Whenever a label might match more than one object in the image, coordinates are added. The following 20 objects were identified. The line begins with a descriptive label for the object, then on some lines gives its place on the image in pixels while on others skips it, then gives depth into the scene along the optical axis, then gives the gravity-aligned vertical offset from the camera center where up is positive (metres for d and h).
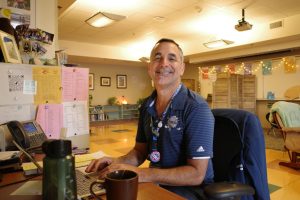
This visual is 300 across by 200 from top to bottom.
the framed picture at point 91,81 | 9.12 +0.67
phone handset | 1.38 -0.21
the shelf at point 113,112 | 8.96 -0.56
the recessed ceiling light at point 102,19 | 4.23 +1.50
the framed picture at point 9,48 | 1.53 +0.34
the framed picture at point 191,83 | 9.46 +0.62
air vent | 5.48 +1.75
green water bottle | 0.62 -0.19
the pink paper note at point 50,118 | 1.71 -0.15
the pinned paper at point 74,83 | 1.86 +0.13
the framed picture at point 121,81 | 10.03 +0.75
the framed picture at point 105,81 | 9.52 +0.72
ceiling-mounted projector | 4.62 +1.44
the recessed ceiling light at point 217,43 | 5.88 +1.42
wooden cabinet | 7.35 +0.22
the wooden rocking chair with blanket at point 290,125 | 3.47 -0.44
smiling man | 1.02 -0.18
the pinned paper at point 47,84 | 1.72 +0.11
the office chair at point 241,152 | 1.14 -0.28
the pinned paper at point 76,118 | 1.86 -0.16
